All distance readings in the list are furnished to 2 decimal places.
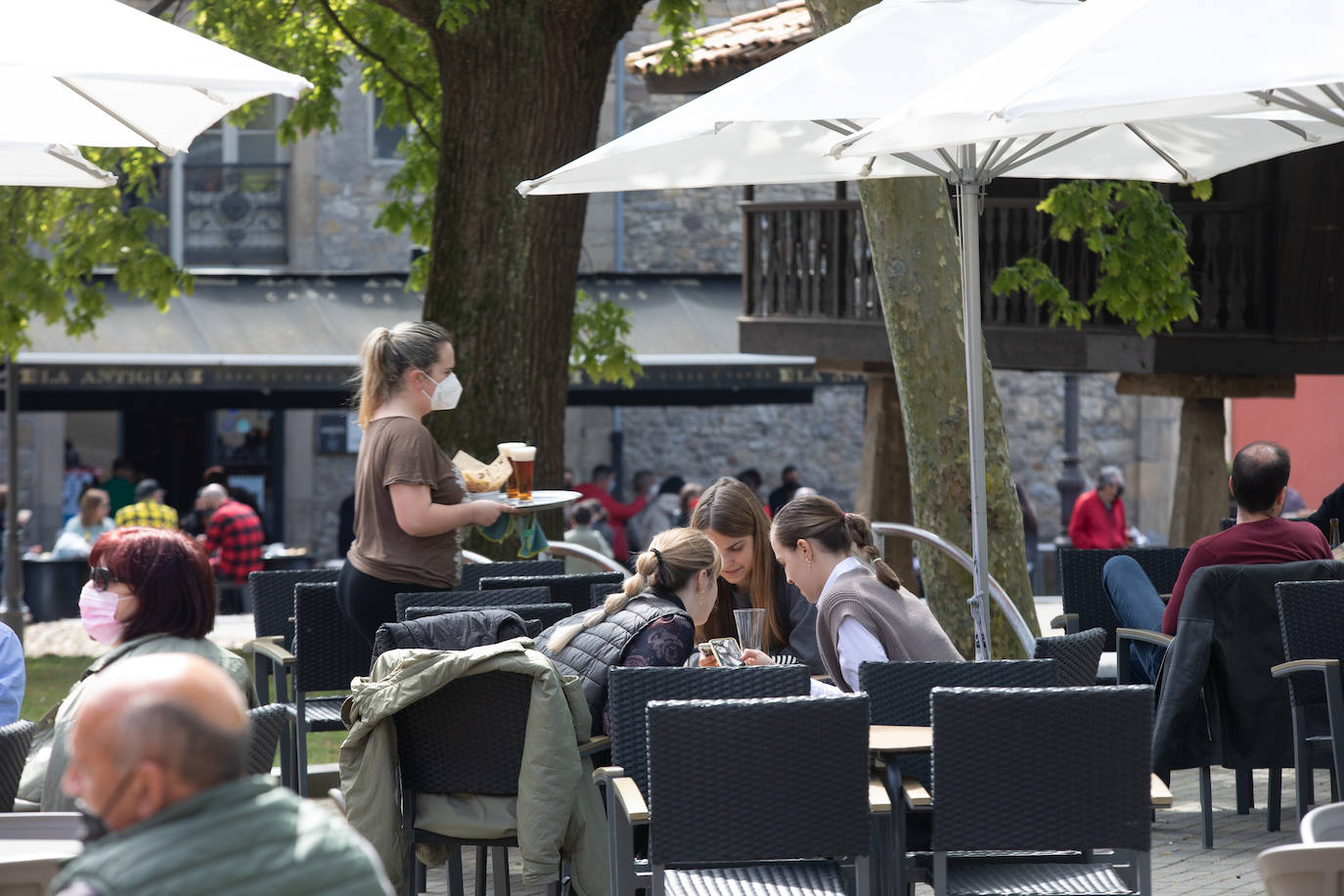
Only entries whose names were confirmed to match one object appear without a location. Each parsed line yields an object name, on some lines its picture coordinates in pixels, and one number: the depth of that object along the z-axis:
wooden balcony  27.50
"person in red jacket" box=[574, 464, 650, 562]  38.53
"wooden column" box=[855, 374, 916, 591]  33.51
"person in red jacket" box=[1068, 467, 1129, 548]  31.33
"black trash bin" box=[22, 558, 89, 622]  30.97
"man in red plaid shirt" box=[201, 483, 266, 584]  29.86
